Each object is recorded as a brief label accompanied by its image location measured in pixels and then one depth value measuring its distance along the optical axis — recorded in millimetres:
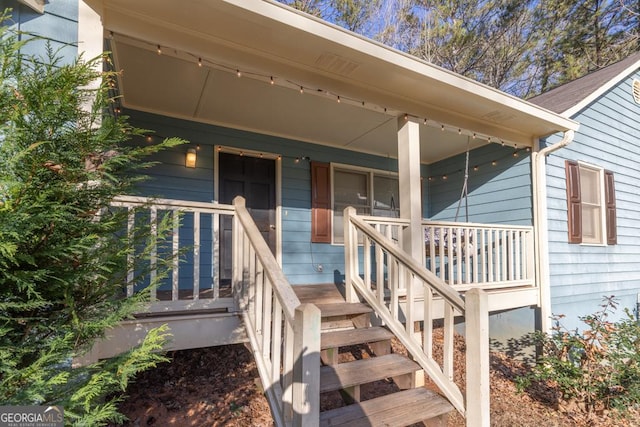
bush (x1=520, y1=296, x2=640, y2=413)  3303
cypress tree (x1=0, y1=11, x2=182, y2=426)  1197
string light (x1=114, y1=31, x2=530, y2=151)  2627
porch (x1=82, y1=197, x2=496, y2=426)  1746
